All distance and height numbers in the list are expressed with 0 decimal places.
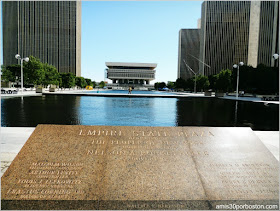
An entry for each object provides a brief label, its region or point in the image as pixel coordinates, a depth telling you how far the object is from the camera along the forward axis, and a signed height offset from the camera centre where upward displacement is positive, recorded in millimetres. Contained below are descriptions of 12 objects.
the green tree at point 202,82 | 80875 +3311
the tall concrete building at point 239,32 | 137375 +34039
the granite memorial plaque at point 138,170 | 3672 -1290
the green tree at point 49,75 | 65369 +3902
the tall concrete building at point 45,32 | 155375 +36529
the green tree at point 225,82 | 62838 +2701
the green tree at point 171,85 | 162675 +4343
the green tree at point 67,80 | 98375 +3718
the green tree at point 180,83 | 107225 +3778
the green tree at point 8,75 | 69062 +3707
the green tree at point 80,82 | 127644 +3957
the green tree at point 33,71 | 54531 +3865
